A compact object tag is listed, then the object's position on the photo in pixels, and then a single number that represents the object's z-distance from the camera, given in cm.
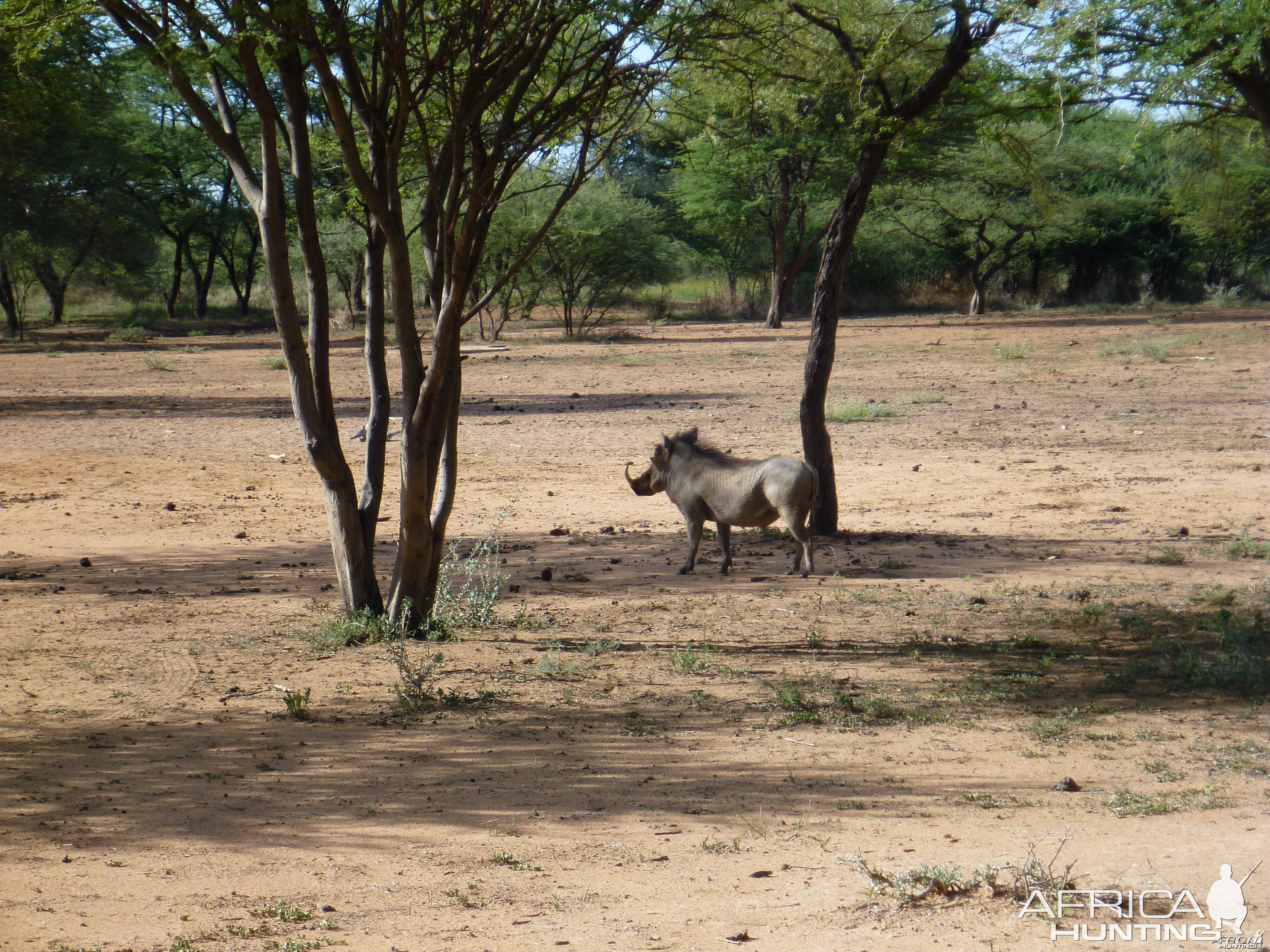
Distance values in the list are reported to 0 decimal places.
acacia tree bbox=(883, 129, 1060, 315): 7812
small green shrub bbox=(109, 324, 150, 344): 6875
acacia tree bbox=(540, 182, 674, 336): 6850
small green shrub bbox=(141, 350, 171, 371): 5189
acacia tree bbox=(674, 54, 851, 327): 6312
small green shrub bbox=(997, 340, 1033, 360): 4966
